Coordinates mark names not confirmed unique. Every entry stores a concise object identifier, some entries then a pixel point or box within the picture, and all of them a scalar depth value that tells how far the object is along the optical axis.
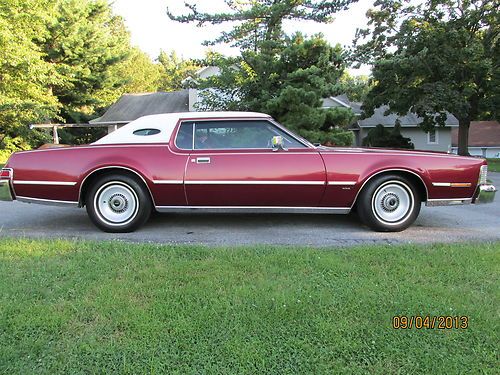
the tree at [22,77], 18.38
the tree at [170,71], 47.44
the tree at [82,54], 24.33
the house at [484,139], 39.93
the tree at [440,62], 21.30
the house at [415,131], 30.94
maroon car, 4.81
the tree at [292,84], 12.64
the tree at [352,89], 13.38
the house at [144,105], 26.17
